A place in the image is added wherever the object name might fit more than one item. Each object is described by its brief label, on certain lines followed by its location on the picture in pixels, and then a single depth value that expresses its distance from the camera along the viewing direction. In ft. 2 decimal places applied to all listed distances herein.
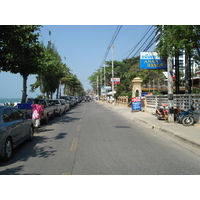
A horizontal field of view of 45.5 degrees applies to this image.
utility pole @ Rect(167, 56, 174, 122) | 48.21
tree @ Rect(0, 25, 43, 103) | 35.65
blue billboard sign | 71.92
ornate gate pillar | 91.91
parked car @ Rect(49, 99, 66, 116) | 67.36
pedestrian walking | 38.97
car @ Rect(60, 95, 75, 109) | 122.31
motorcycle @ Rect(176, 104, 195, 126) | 43.01
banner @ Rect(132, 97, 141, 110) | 84.23
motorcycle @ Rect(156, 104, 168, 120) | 52.18
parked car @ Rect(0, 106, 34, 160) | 21.15
